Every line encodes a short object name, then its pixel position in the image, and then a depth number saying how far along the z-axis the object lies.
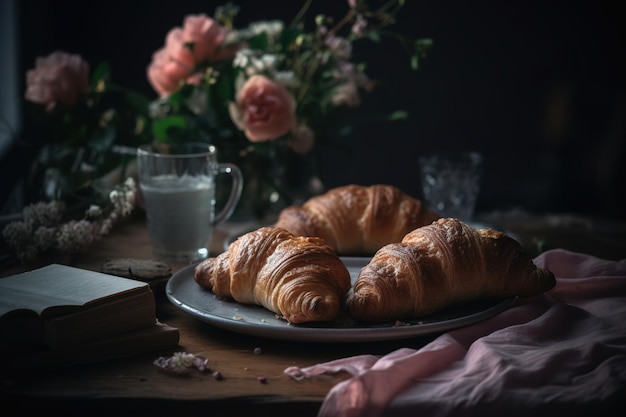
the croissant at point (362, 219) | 1.55
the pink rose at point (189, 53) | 1.96
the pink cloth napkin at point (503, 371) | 0.95
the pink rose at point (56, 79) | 1.97
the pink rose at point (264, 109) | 1.82
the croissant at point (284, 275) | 1.12
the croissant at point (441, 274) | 1.13
